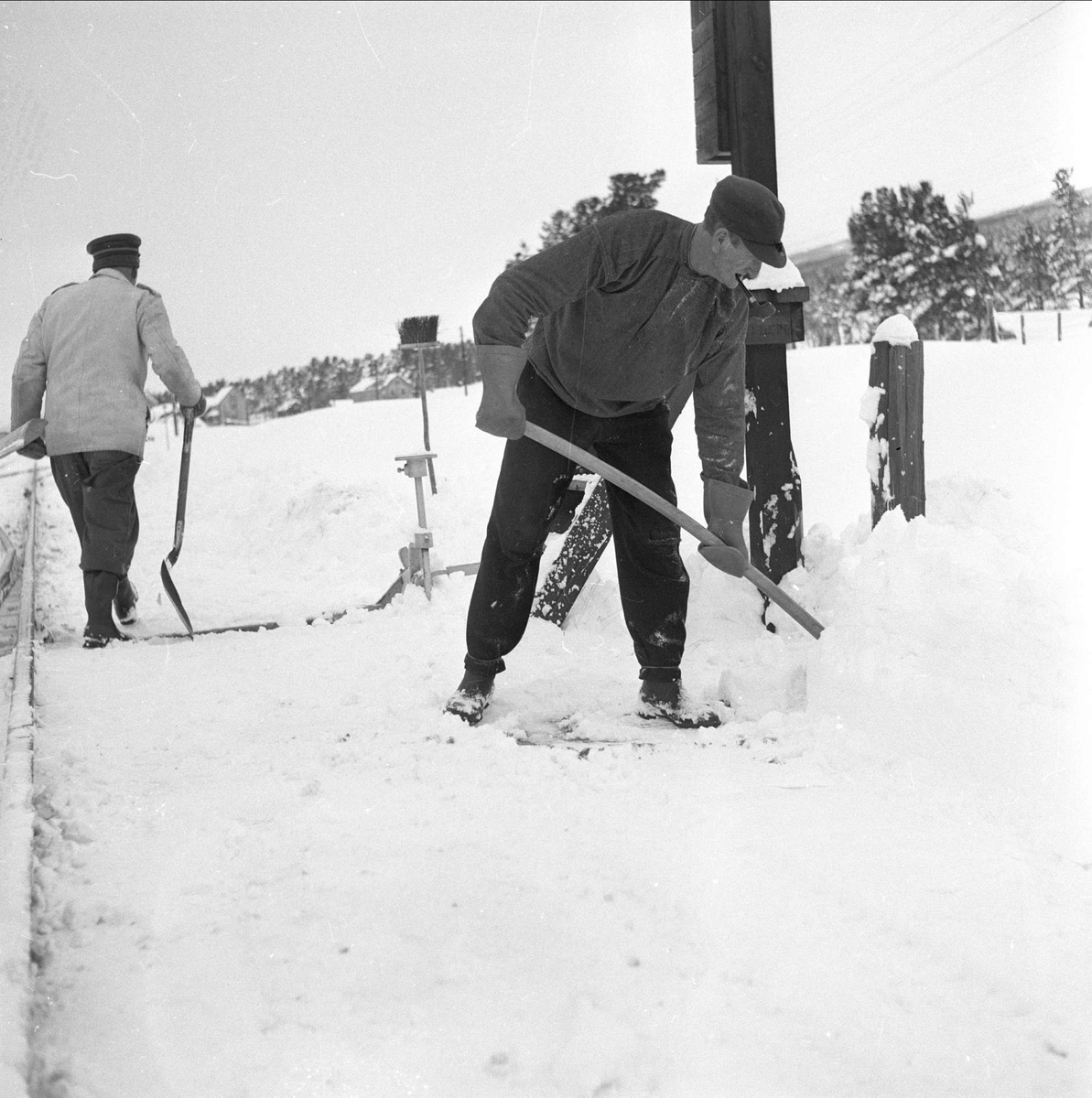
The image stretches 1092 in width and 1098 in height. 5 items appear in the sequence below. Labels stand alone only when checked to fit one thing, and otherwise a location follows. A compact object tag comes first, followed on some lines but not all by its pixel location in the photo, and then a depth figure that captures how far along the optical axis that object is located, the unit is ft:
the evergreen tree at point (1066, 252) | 33.35
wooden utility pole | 11.58
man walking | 13.39
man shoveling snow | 8.55
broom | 27.76
